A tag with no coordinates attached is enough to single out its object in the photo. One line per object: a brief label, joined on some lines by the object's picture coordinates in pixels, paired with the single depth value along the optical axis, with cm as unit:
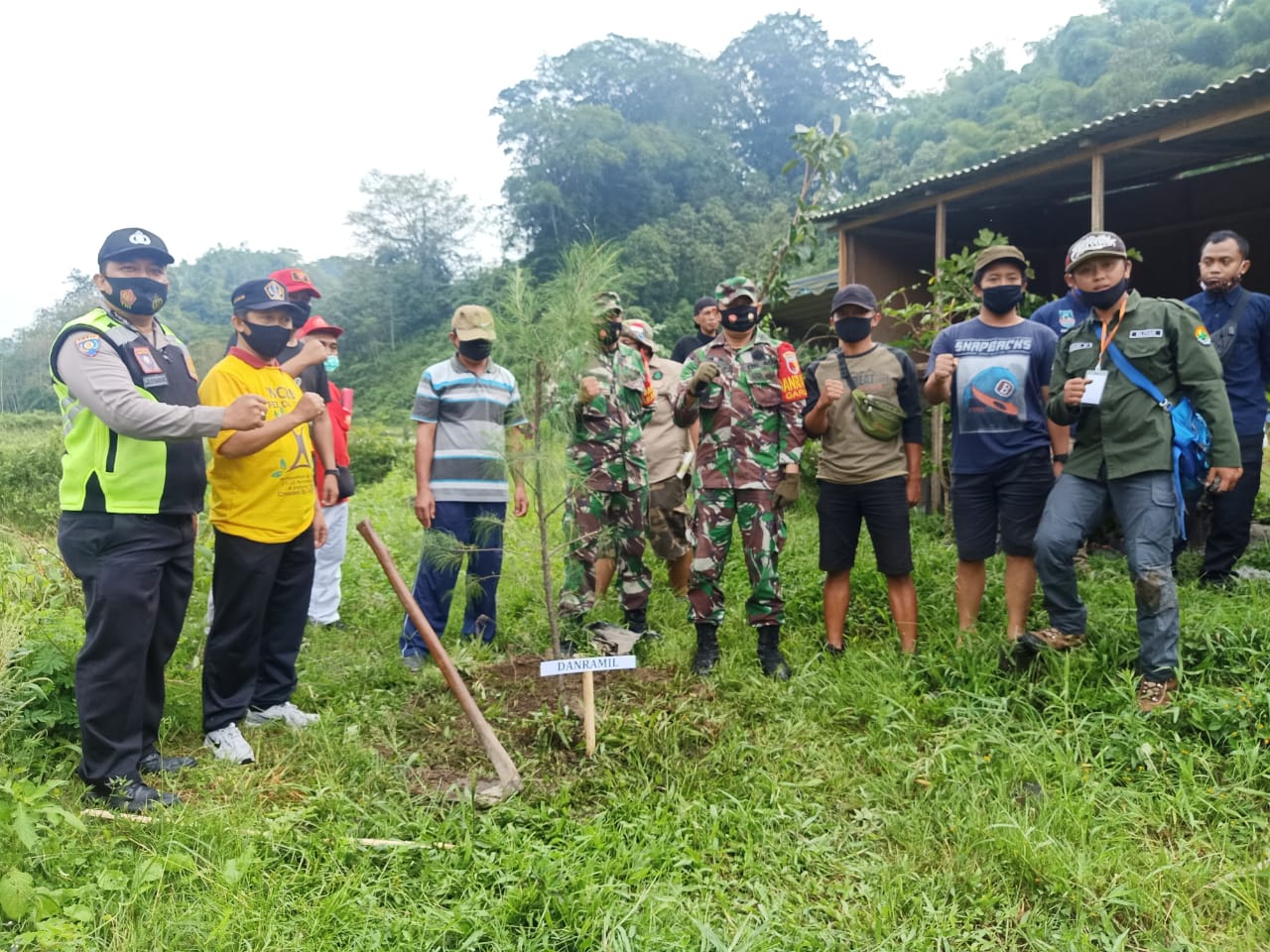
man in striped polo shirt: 409
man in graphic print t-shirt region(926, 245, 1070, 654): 371
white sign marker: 289
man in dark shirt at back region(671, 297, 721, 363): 605
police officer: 269
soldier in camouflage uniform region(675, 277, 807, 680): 389
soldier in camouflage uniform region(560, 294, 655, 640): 421
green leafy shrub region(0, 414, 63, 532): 1138
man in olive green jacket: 312
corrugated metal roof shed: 548
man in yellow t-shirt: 320
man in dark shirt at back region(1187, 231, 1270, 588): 427
